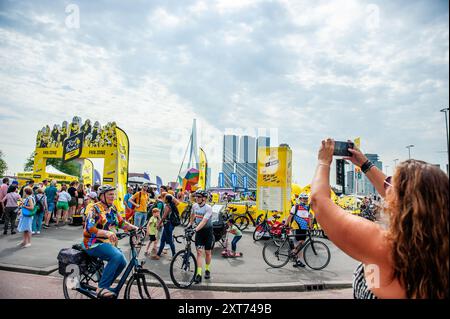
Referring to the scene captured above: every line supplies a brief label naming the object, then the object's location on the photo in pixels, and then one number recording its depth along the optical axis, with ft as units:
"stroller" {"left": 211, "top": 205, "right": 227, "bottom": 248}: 28.87
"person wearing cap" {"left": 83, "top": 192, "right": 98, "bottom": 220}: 20.20
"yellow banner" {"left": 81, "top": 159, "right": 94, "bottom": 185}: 65.32
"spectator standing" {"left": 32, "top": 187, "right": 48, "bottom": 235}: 34.35
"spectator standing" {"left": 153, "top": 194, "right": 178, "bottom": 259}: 25.49
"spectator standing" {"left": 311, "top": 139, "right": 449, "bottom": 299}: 3.54
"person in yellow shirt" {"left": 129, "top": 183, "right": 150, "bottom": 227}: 32.96
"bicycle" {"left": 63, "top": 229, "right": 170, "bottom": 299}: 13.19
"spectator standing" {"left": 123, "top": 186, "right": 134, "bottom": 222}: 33.66
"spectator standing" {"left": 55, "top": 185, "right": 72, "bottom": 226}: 42.19
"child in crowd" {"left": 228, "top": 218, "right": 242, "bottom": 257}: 27.61
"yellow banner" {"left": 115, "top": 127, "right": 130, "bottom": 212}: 43.98
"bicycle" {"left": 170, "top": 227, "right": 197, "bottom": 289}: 18.29
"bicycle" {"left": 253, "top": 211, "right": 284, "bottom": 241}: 35.68
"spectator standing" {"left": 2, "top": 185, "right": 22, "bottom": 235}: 32.94
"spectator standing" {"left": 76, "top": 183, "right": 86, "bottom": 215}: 45.39
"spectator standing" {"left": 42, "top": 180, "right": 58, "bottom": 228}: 41.44
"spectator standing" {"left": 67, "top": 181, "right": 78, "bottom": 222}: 45.32
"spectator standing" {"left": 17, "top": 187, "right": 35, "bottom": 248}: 27.45
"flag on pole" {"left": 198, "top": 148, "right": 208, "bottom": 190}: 74.23
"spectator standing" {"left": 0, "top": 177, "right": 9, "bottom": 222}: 35.24
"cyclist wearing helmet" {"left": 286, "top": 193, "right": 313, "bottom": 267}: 24.41
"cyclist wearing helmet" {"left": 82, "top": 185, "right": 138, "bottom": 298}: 12.98
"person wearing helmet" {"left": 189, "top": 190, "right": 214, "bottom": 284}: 19.39
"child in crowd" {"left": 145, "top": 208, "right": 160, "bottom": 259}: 25.31
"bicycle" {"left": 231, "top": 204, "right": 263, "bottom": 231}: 43.35
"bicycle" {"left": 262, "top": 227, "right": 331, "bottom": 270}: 23.75
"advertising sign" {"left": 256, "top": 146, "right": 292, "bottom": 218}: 42.86
